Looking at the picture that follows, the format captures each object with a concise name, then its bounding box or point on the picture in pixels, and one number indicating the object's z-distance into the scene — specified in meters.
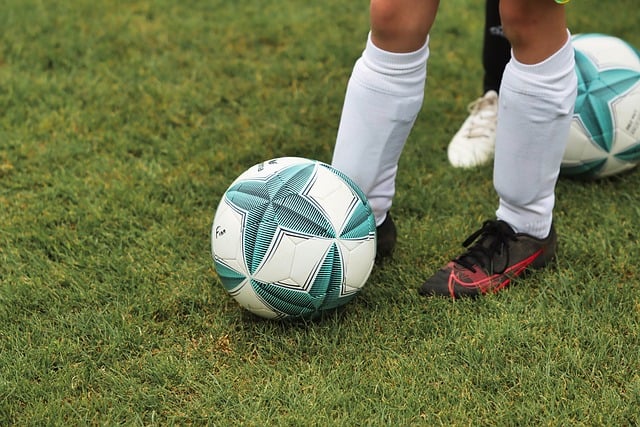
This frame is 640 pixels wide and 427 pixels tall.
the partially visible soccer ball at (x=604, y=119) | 6.10
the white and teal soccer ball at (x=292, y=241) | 4.56
